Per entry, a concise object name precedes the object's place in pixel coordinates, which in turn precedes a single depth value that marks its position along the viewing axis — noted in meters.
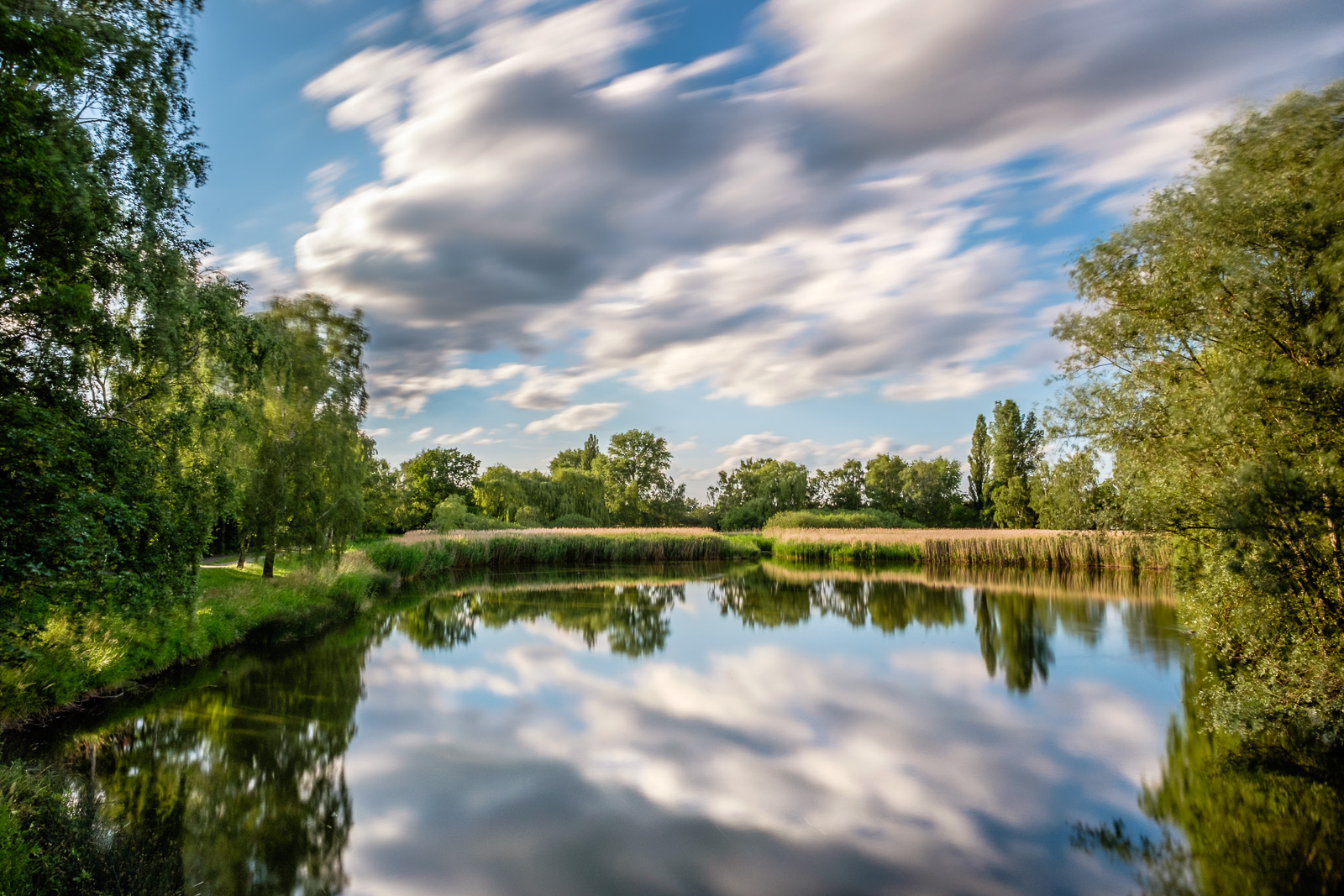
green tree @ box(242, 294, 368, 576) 18.00
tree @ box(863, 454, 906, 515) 76.06
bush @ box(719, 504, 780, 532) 64.94
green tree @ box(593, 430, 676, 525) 74.75
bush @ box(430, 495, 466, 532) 45.31
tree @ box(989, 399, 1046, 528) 58.72
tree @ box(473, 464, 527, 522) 55.16
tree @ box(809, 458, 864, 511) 77.88
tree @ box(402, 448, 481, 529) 61.38
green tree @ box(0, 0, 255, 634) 6.65
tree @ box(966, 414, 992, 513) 66.91
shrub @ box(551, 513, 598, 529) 54.03
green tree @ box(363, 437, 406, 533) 42.03
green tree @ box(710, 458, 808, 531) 65.38
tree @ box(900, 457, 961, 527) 71.31
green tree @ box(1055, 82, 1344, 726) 7.79
